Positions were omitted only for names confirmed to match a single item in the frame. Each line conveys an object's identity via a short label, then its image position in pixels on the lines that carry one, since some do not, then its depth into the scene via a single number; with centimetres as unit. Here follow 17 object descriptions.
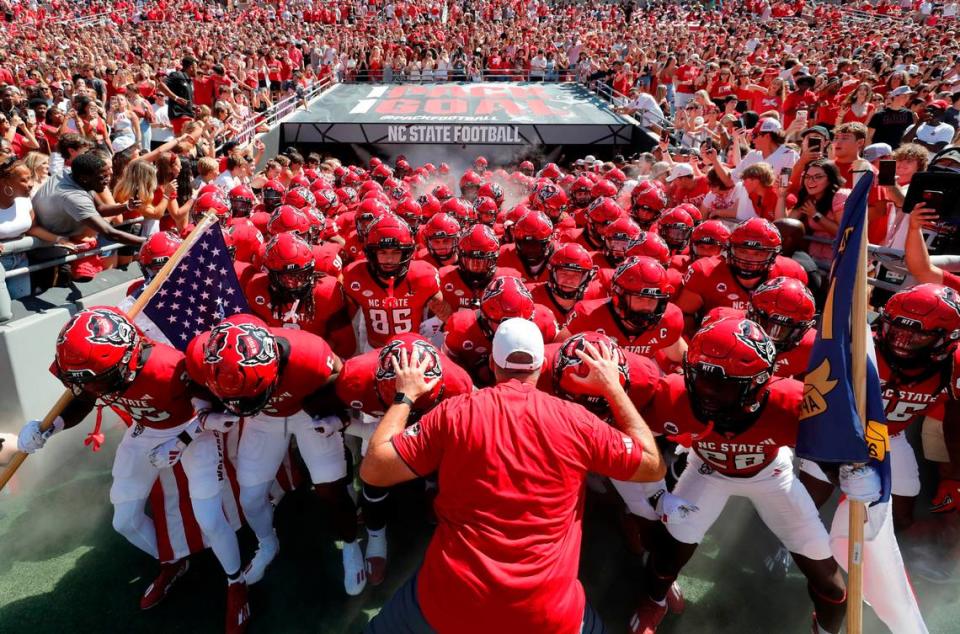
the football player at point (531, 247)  543
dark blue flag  267
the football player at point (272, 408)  306
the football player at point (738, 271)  462
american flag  422
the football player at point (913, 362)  331
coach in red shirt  230
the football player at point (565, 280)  450
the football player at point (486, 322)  372
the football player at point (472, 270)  491
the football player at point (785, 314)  371
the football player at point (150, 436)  324
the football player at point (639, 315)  400
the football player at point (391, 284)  475
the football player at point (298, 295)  436
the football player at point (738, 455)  283
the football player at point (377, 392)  309
